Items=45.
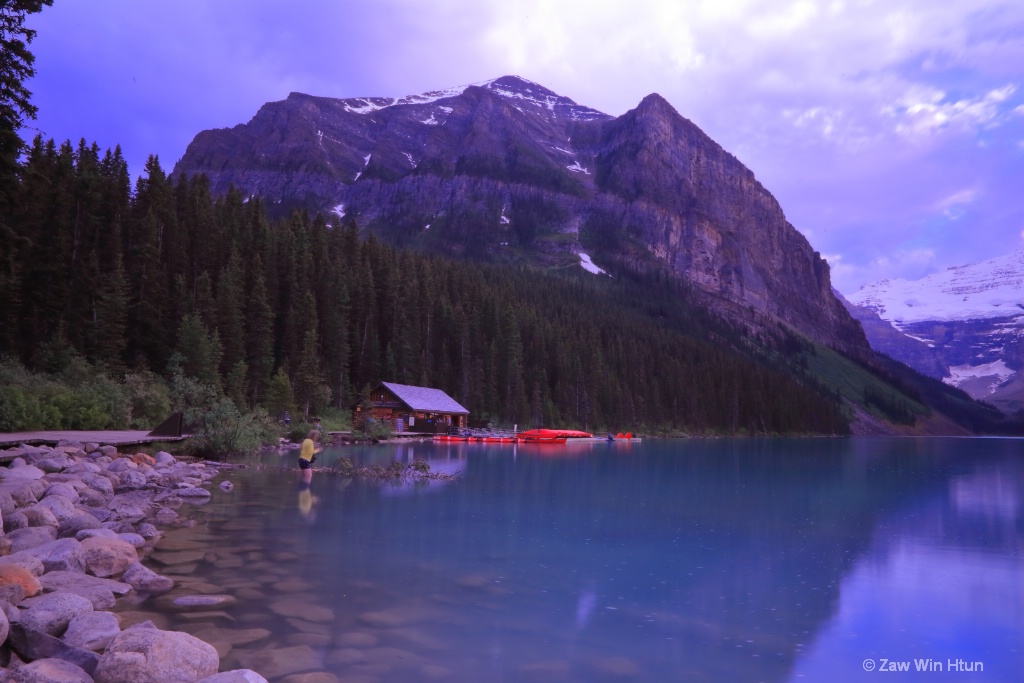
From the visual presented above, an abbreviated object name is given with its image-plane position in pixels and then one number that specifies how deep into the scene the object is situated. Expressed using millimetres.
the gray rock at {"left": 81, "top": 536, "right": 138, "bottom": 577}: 11492
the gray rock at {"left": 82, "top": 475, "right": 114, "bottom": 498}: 18953
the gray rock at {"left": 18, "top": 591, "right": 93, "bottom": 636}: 8031
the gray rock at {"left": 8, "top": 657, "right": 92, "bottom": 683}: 6633
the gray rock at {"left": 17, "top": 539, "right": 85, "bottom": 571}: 10914
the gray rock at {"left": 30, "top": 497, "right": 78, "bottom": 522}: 14219
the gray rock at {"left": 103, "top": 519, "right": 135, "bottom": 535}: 14781
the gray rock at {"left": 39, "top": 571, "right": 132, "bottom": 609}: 9945
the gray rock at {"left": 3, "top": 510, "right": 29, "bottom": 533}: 13020
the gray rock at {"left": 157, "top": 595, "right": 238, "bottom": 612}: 10273
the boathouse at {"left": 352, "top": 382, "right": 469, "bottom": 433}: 64938
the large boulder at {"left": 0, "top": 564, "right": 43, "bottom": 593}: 9250
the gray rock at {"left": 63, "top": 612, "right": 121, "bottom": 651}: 7863
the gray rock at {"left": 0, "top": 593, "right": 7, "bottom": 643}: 7598
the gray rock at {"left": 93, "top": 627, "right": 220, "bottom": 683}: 7129
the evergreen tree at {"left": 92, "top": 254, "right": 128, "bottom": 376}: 47625
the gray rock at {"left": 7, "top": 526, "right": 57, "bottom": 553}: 11950
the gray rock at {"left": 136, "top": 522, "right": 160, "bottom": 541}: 14913
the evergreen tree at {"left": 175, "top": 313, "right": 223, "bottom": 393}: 49656
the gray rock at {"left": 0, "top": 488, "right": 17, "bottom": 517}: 13273
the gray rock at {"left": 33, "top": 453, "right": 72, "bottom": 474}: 20781
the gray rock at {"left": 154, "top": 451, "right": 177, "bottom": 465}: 26141
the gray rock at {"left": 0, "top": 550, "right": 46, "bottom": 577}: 10130
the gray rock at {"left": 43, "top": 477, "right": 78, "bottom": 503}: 16197
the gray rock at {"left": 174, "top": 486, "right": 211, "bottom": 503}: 20312
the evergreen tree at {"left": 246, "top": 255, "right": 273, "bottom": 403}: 59250
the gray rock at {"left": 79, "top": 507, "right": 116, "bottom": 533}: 15797
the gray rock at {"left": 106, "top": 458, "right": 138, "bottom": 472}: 22280
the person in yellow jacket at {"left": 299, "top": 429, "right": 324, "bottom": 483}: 26828
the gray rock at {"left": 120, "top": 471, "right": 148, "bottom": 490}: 20438
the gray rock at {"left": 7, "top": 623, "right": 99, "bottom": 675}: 7359
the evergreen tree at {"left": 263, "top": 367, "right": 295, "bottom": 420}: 53719
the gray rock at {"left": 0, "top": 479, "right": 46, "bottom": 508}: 15109
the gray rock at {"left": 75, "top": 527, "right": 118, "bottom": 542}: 12859
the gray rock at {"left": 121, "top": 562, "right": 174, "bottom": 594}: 11086
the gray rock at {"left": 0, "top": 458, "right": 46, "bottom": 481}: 16784
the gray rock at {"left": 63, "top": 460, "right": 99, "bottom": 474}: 20292
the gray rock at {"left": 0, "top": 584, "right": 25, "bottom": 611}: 8867
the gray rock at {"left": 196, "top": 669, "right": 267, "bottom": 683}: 6730
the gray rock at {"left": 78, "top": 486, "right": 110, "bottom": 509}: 17188
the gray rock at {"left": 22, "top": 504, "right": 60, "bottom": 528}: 13305
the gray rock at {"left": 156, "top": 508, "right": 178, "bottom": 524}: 16906
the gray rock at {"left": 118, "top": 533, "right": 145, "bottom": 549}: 13727
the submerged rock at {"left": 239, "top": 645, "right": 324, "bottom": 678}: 8203
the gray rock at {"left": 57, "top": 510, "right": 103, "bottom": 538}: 13684
